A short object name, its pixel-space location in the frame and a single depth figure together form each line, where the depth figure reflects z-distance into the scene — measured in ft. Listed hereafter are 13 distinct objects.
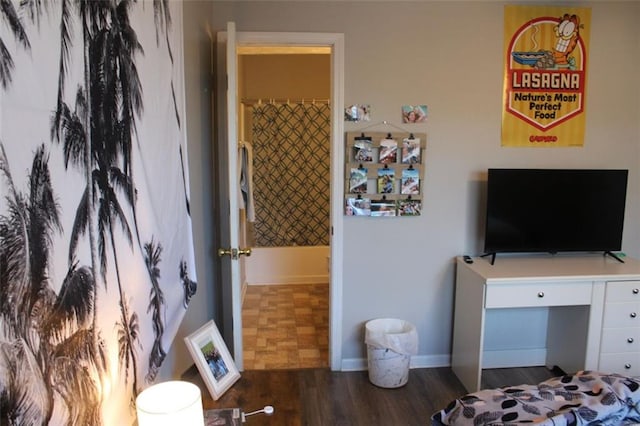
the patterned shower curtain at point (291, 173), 15.93
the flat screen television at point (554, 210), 9.04
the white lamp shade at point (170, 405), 3.60
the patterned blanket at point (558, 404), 4.74
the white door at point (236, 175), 8.52
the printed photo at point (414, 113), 9.34
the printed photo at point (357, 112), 9.23
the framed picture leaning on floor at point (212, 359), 7.50
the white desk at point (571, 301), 8.52
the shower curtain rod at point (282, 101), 15.76
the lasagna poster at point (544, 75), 9.33
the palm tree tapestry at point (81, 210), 2.31
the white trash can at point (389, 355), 9.12
